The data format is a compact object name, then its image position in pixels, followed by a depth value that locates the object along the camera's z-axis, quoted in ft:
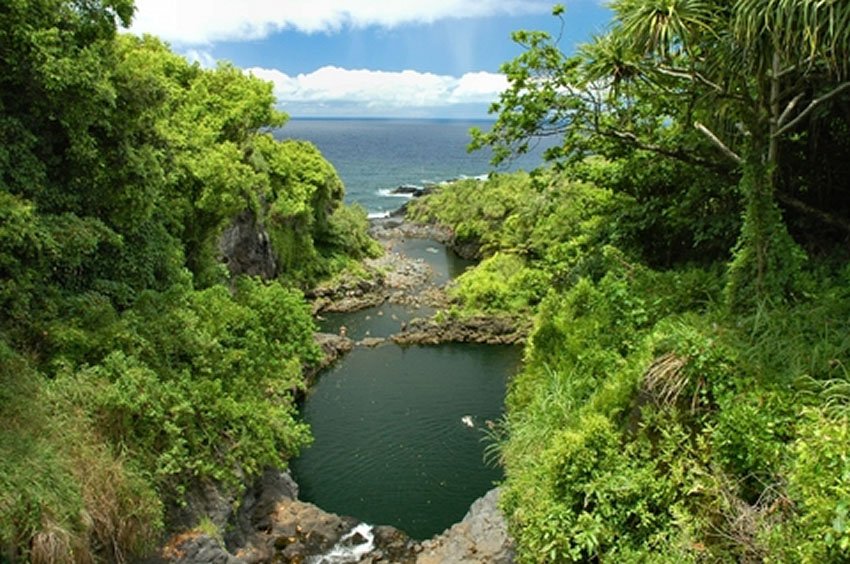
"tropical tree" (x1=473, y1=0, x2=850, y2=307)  32.22
